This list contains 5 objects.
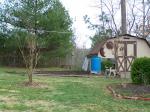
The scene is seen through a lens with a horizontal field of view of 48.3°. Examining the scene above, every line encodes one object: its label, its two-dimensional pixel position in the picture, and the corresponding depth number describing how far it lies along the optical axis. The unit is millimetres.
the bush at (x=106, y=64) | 12553
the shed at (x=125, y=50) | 12259
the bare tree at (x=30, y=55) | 7523
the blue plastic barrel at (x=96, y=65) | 12857
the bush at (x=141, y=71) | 7332
